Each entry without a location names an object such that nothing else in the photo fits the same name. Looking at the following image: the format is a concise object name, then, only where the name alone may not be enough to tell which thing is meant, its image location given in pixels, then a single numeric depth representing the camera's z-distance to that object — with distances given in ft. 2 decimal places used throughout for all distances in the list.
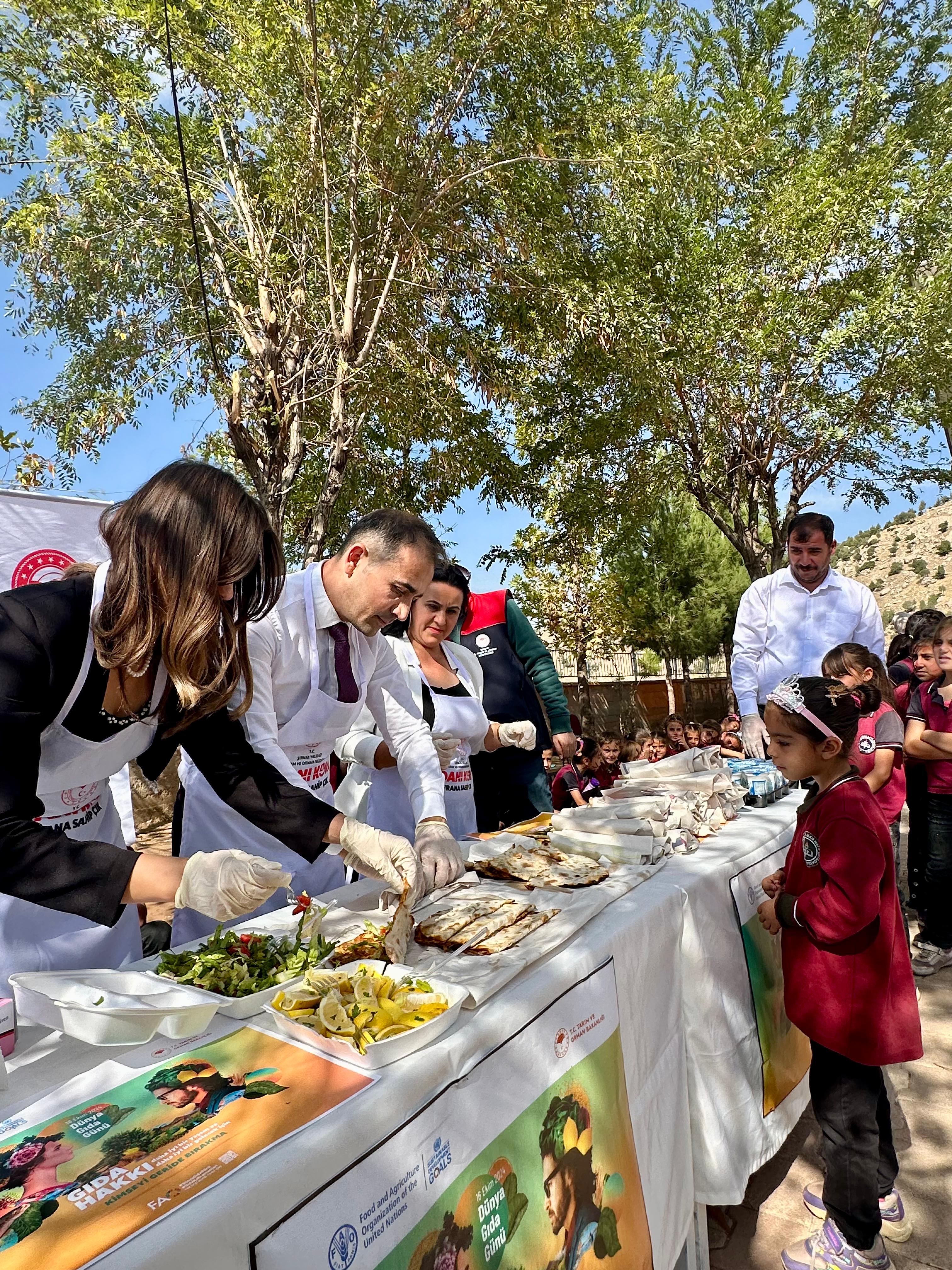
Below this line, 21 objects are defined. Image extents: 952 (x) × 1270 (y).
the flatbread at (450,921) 5.11
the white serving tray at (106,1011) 3.84
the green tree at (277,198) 20.20
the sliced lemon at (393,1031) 3.80
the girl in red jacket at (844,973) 6.00
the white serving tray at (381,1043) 3.62
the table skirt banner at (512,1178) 3.18
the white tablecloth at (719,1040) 6.35
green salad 4.43
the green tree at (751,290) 27.84
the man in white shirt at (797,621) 12.05
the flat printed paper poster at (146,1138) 2.64
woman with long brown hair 4.25
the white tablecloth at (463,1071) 2.73
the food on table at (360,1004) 3.84
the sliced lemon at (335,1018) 3.82
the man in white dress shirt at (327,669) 6.79
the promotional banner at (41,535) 11.38
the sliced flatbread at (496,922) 5.02
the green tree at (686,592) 66.59
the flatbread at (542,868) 6.21
